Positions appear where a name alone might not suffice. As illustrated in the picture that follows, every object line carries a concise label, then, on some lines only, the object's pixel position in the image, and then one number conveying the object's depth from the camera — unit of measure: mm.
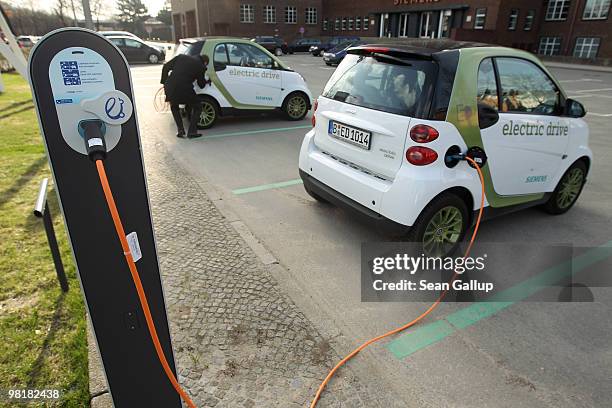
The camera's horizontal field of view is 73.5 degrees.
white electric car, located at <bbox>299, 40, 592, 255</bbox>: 3354
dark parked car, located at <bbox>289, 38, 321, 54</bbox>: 38000
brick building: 31922
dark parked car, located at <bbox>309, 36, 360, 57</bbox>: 33312
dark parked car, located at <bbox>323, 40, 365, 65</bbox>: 25250
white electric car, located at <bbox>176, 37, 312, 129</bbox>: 8398
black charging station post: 1452
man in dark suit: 7465
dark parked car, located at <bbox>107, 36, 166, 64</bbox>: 24875
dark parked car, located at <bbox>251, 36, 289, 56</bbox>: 34562
